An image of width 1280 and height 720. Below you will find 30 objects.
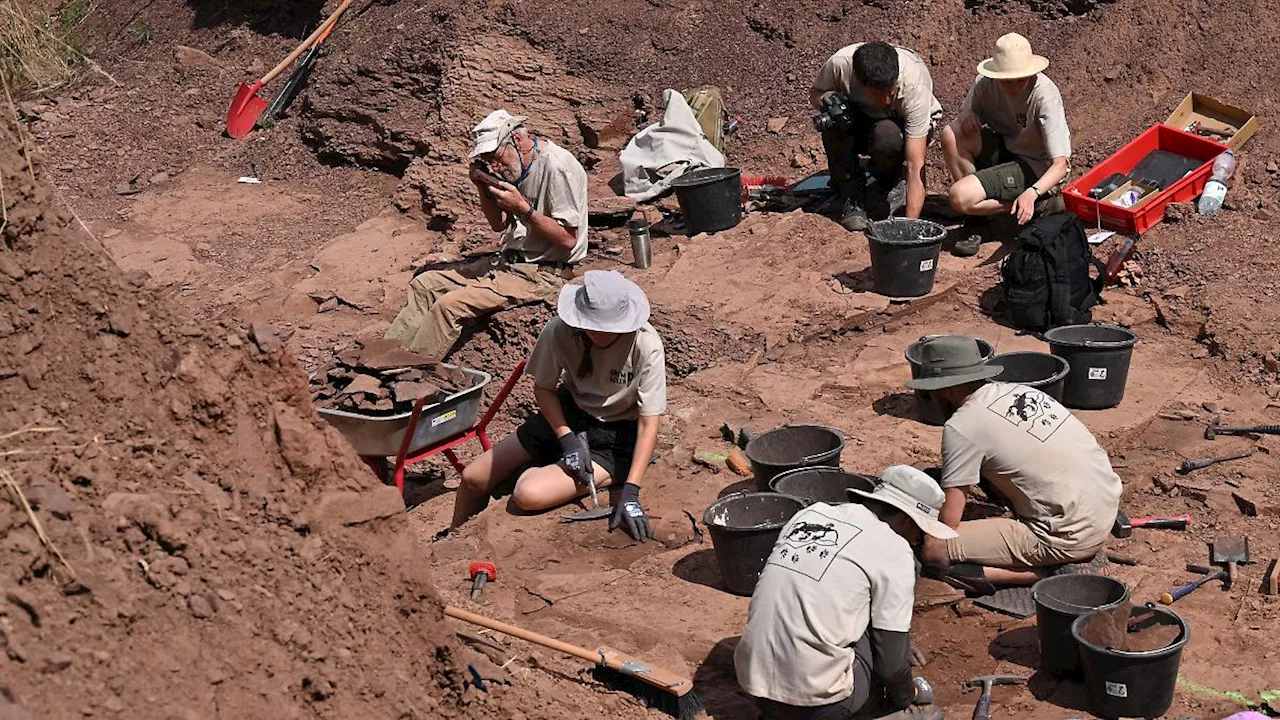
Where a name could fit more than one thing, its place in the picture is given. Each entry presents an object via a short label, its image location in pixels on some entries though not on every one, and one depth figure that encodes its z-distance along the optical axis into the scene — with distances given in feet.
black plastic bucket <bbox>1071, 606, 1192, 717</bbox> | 14.85
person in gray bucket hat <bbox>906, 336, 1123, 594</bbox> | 17.51
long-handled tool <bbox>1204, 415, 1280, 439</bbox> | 21.83
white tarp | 33.50
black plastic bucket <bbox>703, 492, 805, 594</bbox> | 17.93
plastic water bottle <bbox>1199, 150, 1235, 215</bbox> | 27.89
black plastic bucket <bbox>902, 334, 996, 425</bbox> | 22.90
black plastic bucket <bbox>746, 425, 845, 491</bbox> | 20.20
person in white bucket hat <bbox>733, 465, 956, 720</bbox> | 14.44
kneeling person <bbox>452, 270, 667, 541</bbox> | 19.81
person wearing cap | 26.43
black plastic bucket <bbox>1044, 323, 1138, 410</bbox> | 22.79
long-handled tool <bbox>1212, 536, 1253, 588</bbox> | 17.98
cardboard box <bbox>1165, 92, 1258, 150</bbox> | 29.76
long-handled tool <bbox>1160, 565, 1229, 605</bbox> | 17.49
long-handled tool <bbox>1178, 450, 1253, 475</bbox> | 21.07
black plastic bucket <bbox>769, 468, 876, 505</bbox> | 19.40
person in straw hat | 27.43
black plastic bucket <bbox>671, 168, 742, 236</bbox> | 30.53
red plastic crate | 27.81
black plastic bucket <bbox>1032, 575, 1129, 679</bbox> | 15.89
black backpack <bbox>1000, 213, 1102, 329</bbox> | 25.29
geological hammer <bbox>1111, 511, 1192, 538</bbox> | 19.29
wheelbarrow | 21.86
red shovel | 42.39
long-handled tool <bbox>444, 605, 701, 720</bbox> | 15.85
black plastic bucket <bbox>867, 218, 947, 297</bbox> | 26.96
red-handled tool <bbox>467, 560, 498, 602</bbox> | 18.85
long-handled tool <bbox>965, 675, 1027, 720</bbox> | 15.65
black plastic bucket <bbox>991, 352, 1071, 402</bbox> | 22.38
